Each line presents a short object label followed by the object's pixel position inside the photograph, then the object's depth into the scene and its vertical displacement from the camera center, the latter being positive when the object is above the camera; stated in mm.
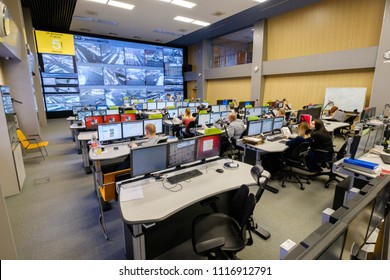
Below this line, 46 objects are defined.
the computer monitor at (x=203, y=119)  5699 -675
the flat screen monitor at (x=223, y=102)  9291 -353
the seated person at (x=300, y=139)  3578 -771
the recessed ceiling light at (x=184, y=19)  8398 +3064
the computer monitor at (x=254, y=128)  4211 -689
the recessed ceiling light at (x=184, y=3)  6734 +2994
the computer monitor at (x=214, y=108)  7884 -521
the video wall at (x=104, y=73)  10977 +1232
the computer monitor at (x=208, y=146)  2683 -690
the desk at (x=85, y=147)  4367 -1115
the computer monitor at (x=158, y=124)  4416 -639
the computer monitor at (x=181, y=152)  2447 -698
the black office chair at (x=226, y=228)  1586 -1208
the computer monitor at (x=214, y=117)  5912 -648
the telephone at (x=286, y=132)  4346 -799
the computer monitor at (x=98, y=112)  6082 -504
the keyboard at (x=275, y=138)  4238 -909
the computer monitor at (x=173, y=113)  7233 -649
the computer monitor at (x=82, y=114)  6082 -561
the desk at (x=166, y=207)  1731 -956
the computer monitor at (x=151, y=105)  8830 -468
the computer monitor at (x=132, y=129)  4043 -680
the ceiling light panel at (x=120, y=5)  6887 +3054
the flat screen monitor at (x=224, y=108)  8023 -532
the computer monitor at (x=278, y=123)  4705 -663
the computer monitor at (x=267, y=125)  4457 -680
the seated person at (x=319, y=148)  3604 -948
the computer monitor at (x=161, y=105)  8953 -455
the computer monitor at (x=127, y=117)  5121 -550
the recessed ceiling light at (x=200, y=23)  8766 +3061
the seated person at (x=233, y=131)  4520 -817
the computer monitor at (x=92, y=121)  4992 -637
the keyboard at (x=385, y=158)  2667 -844
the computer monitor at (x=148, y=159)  2168 -704
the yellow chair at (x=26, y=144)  4684 -1140
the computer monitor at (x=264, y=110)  6877 -533
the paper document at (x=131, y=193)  1929 -940
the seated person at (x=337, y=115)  6469 -664
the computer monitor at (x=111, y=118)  4996 -558
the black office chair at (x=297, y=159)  3631 -1178
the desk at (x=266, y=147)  3576 -941
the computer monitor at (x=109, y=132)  3756 -681
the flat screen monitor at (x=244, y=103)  8680 -388
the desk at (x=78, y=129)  5438 -921
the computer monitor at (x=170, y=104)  9086 -417
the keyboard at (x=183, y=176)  2271 -927
